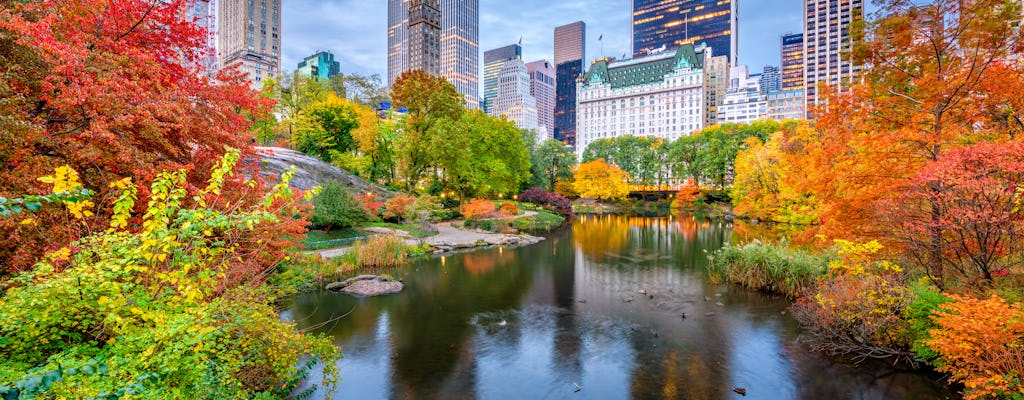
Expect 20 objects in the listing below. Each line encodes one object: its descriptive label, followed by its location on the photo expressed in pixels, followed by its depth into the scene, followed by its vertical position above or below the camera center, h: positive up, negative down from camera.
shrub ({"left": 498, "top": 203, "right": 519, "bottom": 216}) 36.98 -0.88
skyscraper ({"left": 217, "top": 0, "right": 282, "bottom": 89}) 109.62 +42.47
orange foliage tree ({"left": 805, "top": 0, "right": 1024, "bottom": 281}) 9.51 +2.17
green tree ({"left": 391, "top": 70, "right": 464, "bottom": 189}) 32.19 +6.45
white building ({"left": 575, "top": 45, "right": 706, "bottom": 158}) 109.38 +26.08
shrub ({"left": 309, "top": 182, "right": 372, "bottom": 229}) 22.38 -0.61
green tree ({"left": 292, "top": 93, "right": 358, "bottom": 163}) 35.19 +5.37
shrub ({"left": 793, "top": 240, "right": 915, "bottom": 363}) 9.02 -2.27
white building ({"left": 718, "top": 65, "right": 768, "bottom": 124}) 120.56 +25.13
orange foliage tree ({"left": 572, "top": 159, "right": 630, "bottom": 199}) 57.09 +2.15
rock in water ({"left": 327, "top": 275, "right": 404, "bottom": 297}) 15.01 -3.03
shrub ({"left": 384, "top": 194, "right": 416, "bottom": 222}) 27.03 -0.55
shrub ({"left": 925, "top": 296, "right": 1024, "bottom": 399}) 6.34 -2.14
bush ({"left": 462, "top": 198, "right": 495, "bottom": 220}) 32.46 -0.85
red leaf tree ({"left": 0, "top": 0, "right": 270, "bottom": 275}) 5.59 +1.30
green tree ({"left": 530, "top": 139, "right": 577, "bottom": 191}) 60.03 +5.07
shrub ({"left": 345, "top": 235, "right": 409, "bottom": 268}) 18.94 -2.41
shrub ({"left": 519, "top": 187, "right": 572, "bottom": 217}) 44.75 -0.16
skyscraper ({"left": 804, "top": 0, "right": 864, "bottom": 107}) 120.12 +44.32
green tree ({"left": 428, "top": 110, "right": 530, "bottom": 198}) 32.81 +3.47
